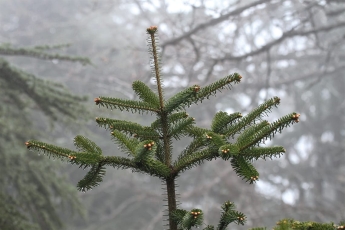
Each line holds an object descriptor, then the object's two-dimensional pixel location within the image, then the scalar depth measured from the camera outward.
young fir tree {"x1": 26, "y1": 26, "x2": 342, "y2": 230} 2.70
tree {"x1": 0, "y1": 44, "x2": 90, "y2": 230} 4.19
